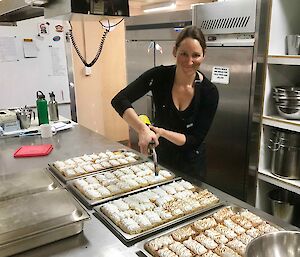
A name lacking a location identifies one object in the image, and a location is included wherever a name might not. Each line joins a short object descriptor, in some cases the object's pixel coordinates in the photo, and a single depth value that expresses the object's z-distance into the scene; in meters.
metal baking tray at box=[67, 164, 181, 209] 1.33
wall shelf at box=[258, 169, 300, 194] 2.15
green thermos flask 2.55
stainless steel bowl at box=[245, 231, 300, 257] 0.96
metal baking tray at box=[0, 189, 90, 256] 0.99
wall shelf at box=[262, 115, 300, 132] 2.08
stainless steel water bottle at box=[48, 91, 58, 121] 2.75
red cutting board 1.94
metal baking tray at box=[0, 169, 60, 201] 1.29
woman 1.71
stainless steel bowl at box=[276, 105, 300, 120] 2.14
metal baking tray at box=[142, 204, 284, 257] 1.02
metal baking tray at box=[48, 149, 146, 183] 1.57
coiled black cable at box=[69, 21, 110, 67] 4.31
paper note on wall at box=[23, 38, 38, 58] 3.79
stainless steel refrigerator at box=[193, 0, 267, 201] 2.27
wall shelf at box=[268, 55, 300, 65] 2.05
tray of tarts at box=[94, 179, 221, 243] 1.13
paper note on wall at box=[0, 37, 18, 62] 3.66
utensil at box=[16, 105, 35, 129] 2.49
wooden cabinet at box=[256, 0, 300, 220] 2.17
